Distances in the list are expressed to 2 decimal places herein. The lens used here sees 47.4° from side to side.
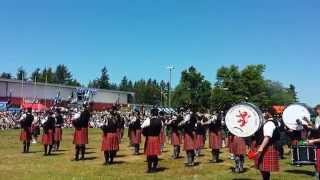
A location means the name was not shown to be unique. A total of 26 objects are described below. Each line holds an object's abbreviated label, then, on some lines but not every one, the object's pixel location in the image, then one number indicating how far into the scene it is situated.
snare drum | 10.02
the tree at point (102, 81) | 109.16
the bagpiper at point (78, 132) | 12.40
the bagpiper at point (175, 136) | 12.96
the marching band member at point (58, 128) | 14.84
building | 54.12
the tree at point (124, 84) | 124.26
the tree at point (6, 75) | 114.54
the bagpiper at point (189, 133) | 11.37
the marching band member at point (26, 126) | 14.68
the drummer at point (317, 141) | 7.61
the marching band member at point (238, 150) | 10.36
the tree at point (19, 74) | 108.32
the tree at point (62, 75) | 120.71
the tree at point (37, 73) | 108.31
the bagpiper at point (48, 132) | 13.99
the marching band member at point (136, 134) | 14.72
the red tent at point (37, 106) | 31.79
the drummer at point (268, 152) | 7.53
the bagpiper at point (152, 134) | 10.35
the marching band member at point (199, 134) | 12.61
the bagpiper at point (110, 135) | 11.62
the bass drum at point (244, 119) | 8.10
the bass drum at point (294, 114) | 10.72
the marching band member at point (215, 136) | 12.37
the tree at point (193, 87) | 62.60
